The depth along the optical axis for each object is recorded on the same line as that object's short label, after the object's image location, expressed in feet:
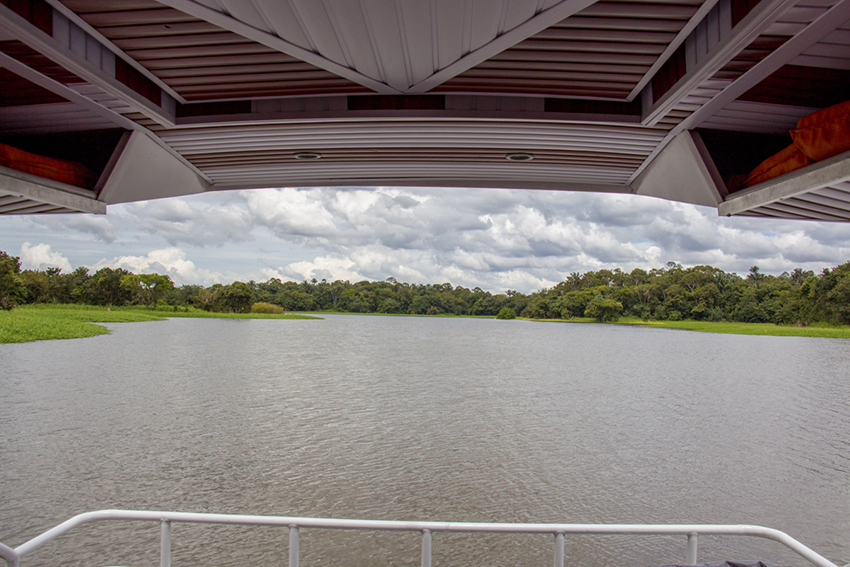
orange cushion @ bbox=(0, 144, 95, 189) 9.82
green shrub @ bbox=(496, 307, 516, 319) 254.27
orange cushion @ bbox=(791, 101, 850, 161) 8.54
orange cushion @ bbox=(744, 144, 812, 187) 9.68
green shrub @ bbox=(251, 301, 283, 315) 217.05
